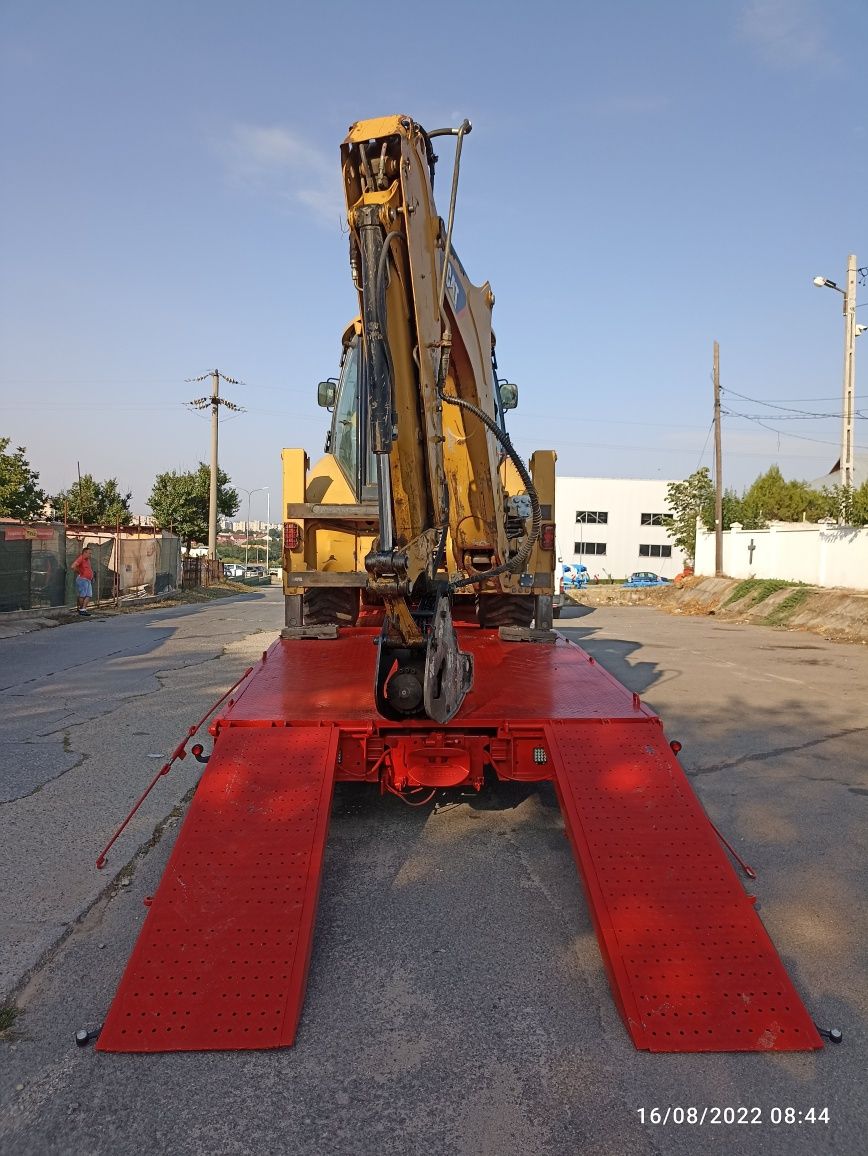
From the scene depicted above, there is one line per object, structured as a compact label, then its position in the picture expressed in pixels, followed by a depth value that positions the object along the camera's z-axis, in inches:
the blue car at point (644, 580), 1785.2
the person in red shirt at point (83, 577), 798.3
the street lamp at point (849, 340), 1068.5
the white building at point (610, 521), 2199.8
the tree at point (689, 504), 1662.2
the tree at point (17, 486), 1304.1
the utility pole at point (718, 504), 1242.6
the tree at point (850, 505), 885.8
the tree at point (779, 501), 1817.2
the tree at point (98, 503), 1740.9
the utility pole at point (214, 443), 1658.5
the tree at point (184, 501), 1978.3
